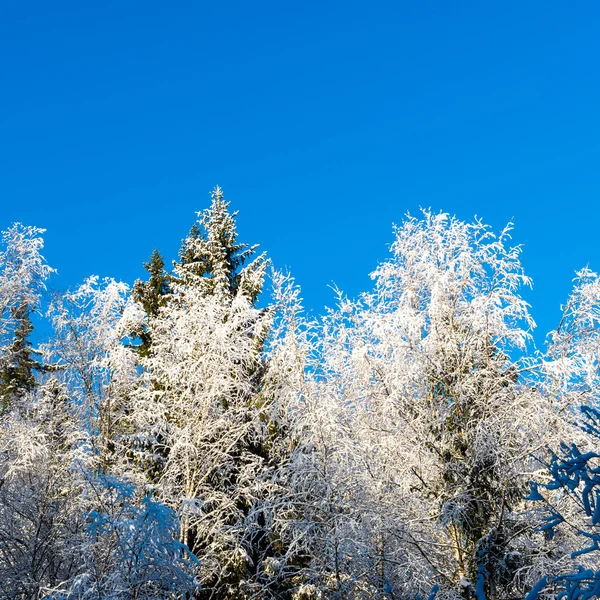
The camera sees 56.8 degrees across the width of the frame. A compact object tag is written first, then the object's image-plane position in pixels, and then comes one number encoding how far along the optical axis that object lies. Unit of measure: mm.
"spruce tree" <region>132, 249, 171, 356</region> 15625
